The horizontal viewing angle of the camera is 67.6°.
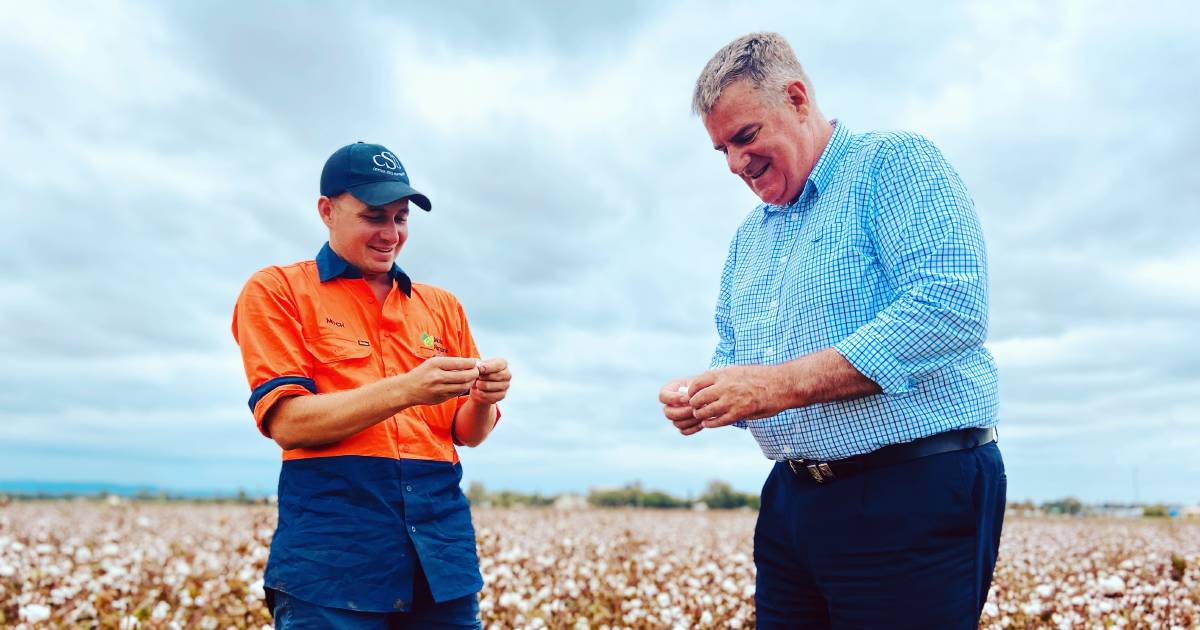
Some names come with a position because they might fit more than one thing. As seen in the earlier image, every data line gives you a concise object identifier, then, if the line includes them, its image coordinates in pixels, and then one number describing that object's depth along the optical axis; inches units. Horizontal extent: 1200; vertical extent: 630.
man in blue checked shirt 97.5
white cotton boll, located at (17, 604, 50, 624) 194.3
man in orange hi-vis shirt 106.4
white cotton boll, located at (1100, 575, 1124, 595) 219.5
